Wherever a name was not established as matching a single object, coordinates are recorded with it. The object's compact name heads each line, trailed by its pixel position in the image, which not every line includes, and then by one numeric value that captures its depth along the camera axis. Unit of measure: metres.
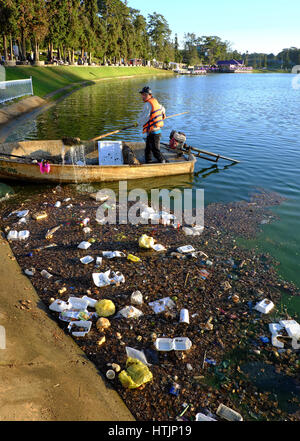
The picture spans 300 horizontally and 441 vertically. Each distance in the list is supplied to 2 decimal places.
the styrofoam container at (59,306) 4.68
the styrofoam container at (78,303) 4.72
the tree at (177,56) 146.00
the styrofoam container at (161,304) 4.76
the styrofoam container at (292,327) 4.41
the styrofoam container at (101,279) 5.27
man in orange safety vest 9.79
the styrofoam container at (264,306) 4.83
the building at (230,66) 153.62
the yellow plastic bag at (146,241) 6.36
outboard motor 11.51
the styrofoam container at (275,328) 4.45
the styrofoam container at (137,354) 3.91
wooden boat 9.42
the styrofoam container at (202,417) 3.27
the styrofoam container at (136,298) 4.85
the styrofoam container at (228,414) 3.31
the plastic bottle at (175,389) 3.54
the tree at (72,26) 43.91
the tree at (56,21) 39.34
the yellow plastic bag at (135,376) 3.54
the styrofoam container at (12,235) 6.62
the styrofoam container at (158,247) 6.44
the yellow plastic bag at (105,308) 4.59
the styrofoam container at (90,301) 4.79
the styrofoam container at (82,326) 4.25
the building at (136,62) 95.25
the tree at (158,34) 119.43
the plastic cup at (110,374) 3.67
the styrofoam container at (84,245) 6.30
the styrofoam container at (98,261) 5.80
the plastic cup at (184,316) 4.52
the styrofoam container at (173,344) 4.09
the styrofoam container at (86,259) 5.85
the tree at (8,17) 30.64
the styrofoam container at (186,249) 6.41
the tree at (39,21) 34.56
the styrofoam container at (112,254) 6.05
